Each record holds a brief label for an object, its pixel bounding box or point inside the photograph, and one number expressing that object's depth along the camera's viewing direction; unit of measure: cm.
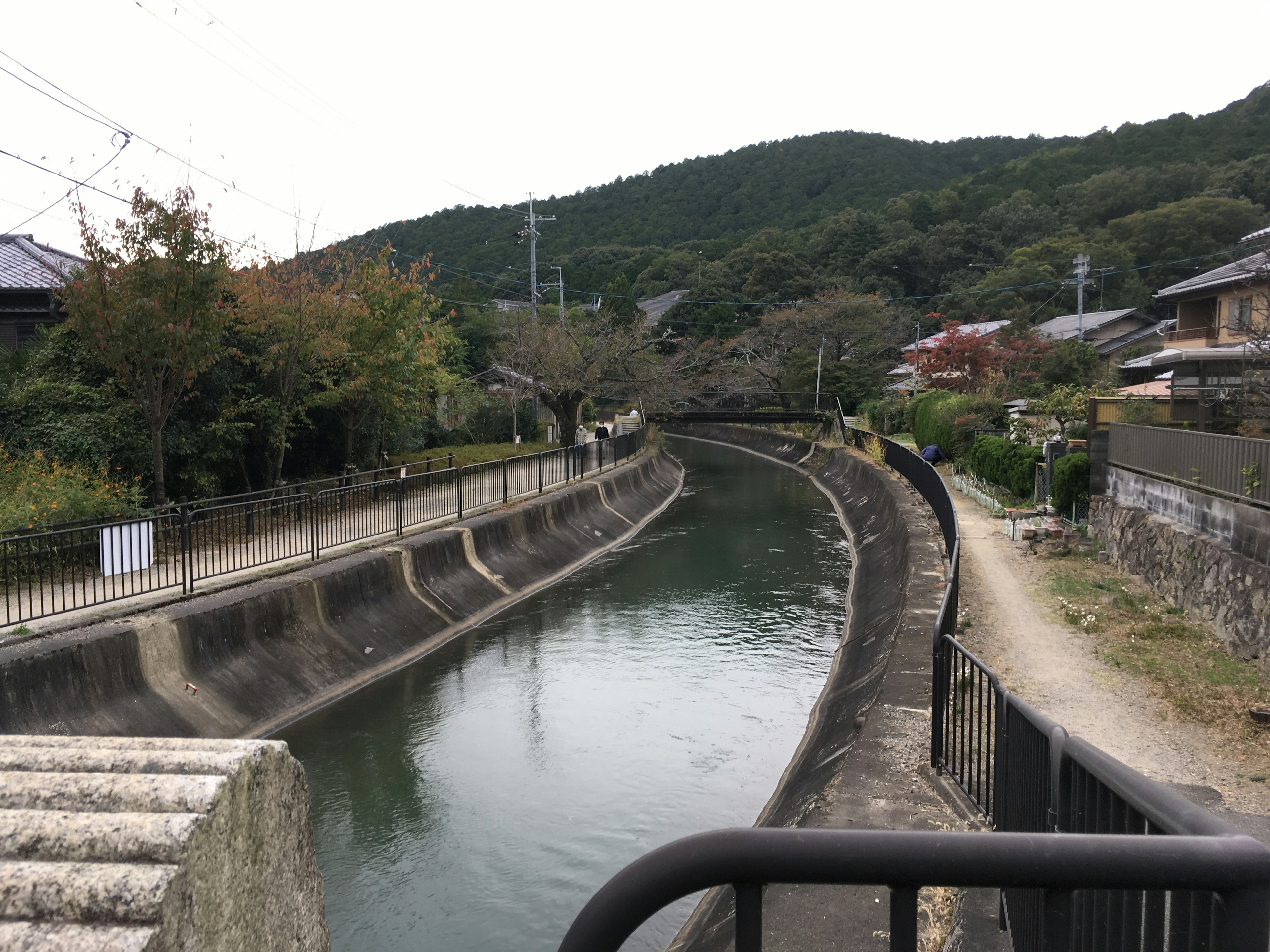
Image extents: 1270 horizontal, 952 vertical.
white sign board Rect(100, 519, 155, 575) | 1070
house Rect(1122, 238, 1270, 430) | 1966
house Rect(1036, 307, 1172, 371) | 4888
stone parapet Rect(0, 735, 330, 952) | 225
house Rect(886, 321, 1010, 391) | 4903
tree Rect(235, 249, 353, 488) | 1867
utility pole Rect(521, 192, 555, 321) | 4144
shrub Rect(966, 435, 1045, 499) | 2275
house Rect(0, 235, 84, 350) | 2203
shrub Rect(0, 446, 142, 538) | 1203
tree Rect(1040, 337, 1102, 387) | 3878
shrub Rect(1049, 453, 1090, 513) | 1922
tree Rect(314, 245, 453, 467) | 2048
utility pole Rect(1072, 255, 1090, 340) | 4541
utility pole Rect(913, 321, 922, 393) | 5119
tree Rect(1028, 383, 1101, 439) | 2328
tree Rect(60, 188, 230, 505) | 1415
